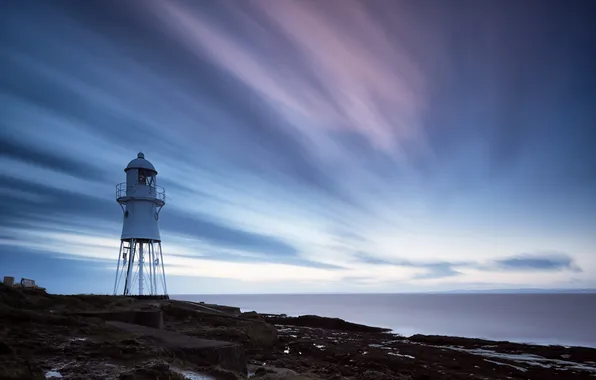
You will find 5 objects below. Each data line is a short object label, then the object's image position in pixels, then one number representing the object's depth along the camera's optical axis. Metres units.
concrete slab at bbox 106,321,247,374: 8.92
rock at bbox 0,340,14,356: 6.32
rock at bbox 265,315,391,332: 40.59
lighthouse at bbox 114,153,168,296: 29.17
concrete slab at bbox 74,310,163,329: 14.39
